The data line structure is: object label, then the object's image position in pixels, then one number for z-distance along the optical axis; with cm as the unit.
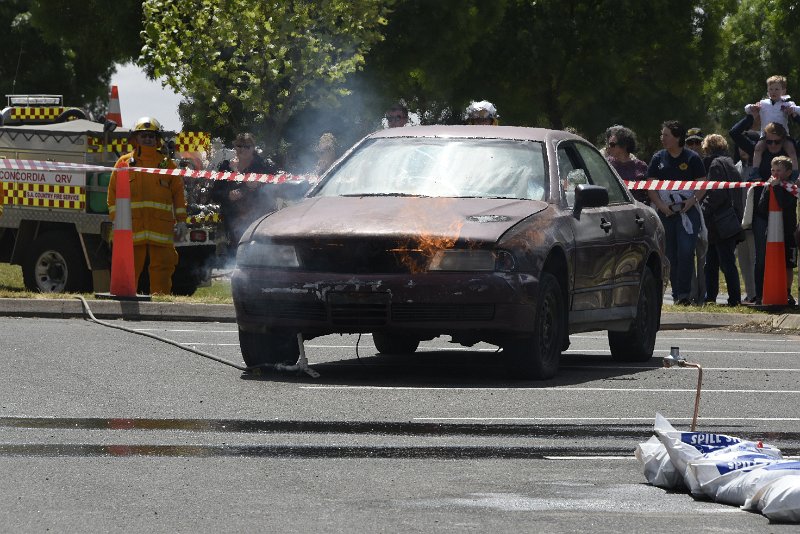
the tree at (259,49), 3428
